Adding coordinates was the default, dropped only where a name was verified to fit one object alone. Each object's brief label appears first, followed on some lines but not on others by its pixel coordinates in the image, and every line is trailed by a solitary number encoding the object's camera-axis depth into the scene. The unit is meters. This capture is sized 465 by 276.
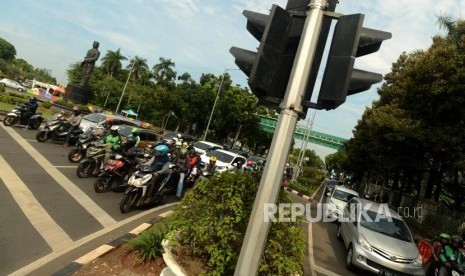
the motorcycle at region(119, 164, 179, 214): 8.94
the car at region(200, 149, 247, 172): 17.88
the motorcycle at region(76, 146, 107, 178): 10.86
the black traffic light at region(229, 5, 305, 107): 3.18
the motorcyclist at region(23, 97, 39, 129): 16.09
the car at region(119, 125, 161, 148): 16.53
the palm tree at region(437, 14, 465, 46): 18.00
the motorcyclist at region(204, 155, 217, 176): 14.52
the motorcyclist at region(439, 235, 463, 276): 8.66
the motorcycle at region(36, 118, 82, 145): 14.30
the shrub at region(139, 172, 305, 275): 5.06
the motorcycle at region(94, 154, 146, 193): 10.01
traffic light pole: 3.07
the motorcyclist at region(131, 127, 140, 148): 11.85
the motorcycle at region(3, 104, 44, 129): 15.76
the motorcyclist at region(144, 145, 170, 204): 9.70
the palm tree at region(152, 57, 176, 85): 70.81
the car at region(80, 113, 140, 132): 16.40
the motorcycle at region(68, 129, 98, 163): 12.45
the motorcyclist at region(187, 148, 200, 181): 13.82
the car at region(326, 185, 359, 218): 16.25
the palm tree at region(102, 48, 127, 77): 80.19
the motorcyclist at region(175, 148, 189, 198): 12.06
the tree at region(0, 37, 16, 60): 123.19
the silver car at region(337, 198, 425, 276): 8.76
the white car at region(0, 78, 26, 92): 56.10
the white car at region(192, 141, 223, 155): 21.42
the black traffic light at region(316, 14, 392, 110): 3.16
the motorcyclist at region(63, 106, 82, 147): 14.50
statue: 16.20
